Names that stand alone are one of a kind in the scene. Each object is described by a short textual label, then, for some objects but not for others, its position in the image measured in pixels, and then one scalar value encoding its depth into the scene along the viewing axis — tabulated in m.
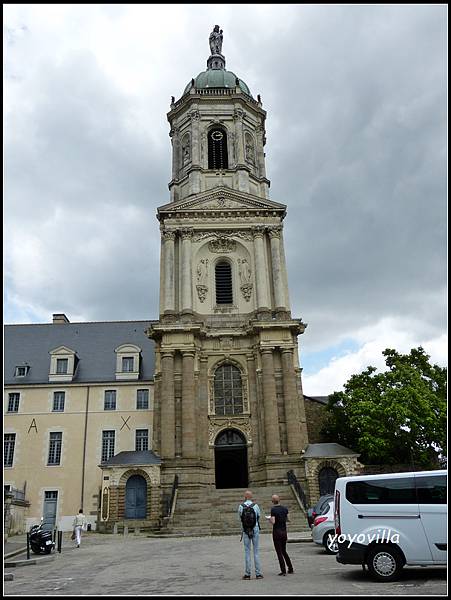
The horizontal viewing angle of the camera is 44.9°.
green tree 34.06
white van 10.97
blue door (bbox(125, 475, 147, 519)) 32.03
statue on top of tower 56.59
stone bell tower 34.47
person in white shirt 23.44
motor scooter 19.06
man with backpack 11.53
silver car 16.42
